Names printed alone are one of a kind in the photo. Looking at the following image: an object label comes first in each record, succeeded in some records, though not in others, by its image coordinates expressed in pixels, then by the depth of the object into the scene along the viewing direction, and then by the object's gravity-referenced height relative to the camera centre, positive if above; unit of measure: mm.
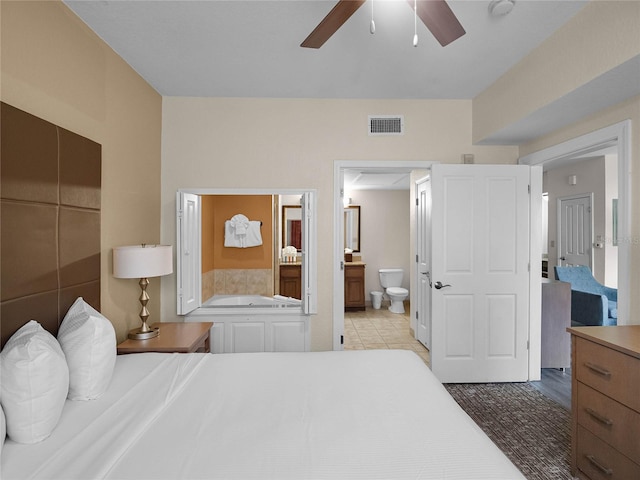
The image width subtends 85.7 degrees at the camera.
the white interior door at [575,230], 5373 +166
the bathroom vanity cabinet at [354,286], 6223 -837
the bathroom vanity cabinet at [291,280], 4395 -531
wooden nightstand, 2309 -717
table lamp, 2314 -170
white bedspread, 1074 -709
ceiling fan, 1471 +999
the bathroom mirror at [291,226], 4789 +205
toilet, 6184 -895
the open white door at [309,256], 3289 -155
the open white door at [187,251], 3199 -111
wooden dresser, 1640 -838
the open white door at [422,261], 4070 -257
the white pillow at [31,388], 1201 -542
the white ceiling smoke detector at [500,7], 1966 +1354
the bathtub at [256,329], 3309 -855
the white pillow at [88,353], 1521 -520
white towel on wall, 3857 +87
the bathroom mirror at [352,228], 6814 +236
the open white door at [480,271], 3232 -291
